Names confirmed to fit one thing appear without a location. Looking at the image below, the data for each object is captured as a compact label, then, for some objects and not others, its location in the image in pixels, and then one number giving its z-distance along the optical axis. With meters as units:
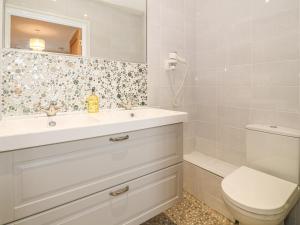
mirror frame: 1.12
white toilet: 1.00
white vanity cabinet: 0.78
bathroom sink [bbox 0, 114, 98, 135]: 1.03
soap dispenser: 1.40
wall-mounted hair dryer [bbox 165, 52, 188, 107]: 1.80
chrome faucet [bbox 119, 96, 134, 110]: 1.60
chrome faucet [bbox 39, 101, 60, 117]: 1.23
